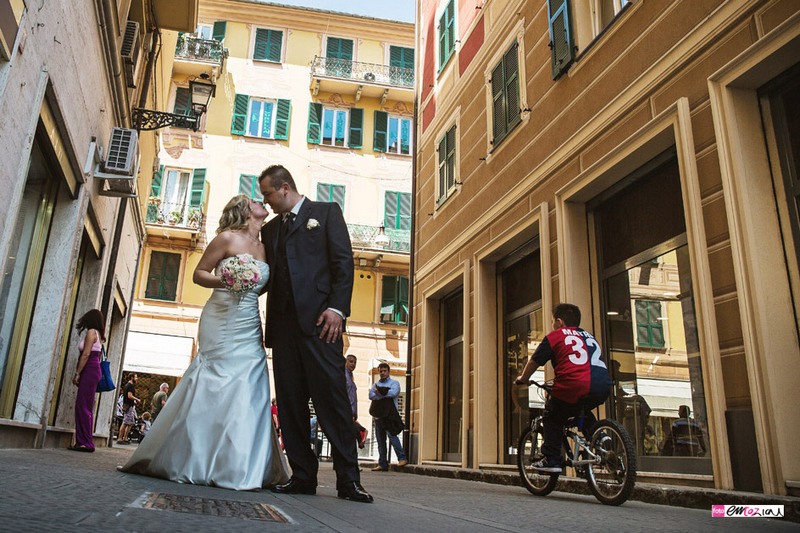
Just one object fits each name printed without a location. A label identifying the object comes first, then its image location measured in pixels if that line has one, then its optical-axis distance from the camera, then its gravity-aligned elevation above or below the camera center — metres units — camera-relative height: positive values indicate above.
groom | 3.68 +0.74
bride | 3.79 +0.29
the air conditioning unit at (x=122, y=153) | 8.09 +3.47
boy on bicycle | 5.03 +0.60
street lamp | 9.85 +4.77
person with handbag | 7.23 +0.74
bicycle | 4.47 +0.01
